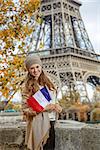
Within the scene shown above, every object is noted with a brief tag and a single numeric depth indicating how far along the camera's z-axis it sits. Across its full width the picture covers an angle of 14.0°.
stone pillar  4.64
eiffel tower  48.28
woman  4.29
